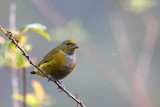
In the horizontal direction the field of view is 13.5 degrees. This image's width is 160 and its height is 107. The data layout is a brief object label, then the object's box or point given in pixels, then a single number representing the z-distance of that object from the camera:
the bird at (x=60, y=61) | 8.33
